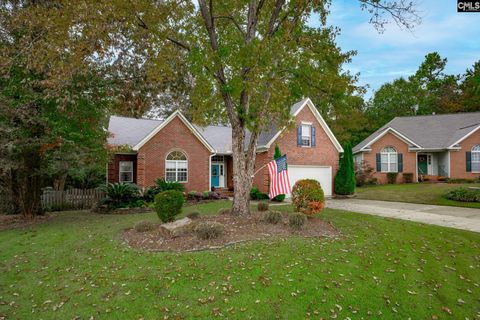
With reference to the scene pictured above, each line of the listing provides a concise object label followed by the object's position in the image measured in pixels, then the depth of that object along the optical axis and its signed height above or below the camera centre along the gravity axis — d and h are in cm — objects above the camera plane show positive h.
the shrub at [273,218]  912 -163
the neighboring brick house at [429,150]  2484 +140
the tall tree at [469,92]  3544 +924
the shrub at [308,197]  1009 -109
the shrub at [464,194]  1548 -163
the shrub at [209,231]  749 -167
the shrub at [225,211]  1030 -159
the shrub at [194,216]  981 -167
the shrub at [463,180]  2372 -123
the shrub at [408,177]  2567 -101
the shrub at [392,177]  2583 -100
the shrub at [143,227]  893 -185
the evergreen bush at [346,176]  2025 -69
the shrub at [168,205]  900 -117
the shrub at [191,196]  1828 -183
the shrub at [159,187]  1703 -120
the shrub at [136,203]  1570 -198
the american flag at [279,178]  1011 -41
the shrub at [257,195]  1897 -186
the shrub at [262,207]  1147 -160
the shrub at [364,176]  2586 -89
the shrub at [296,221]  859 -163
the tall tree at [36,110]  932 +219
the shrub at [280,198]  1808 -199
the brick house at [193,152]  1856 +107
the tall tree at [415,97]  3969 +980
